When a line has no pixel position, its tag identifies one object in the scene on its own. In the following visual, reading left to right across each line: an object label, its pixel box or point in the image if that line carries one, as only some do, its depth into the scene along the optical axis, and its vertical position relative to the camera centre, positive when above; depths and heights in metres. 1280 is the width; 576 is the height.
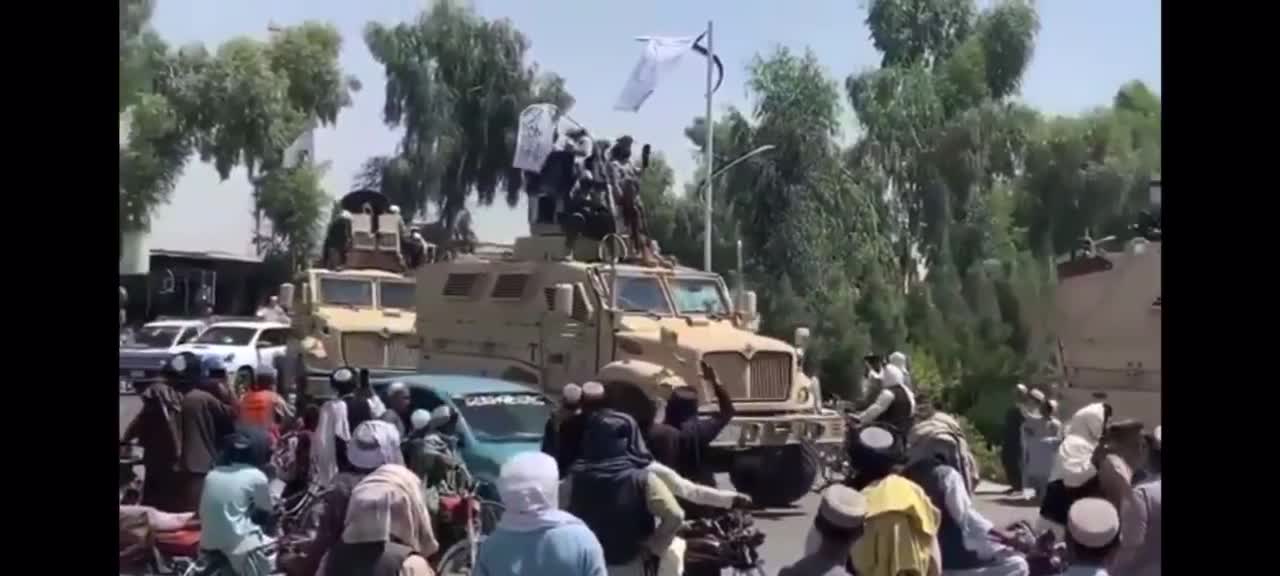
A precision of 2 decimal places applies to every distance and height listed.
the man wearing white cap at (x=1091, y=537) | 5.51 -0.82
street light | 22.94 +0.77
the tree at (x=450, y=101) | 35.56 +4.15
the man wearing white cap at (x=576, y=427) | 9.67 -0.81
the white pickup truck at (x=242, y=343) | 24.48 -0.85
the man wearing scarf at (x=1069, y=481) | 7.15 -0.83
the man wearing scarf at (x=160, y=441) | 10.86 -1.04
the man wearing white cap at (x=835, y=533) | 5.71 -0.84
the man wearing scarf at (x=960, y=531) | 6.70 -0.98
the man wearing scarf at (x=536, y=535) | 5.55 -0.84
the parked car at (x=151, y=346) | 24.44 -0.92
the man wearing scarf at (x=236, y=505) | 7.80 -1.03
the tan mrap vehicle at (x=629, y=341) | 14.03 -0.47
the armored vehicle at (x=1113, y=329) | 13.88 -0.31
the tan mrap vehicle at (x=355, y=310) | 17.95 -0.24
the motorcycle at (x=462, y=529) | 9.45 -1.44
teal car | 11.52 -0.92
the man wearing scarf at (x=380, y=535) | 6.02 -0.92
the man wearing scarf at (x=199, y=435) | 10.91 -1.01
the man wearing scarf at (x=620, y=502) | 7.05 -0.91
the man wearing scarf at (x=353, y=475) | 6.65 -0.78
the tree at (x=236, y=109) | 32.56 +3.83
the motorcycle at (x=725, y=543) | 8.69 -1.34
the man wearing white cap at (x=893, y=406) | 13.34 -0.94
